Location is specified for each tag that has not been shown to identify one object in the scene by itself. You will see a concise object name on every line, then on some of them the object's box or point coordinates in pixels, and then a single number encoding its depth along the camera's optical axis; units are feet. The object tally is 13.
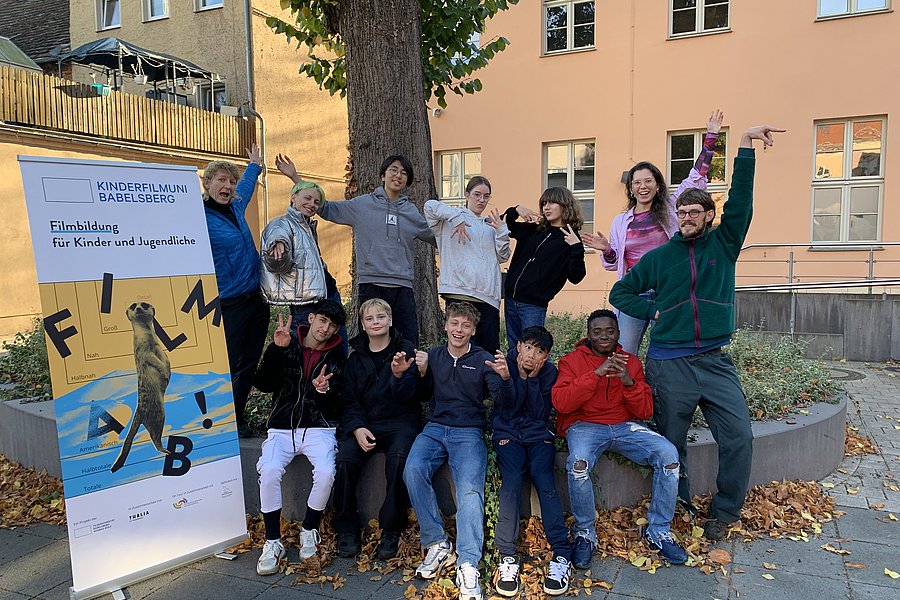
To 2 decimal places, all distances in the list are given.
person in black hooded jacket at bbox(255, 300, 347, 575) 12.18
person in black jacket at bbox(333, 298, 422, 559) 12.21
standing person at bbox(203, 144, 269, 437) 13.60
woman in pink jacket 13.96
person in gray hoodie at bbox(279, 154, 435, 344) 15.02
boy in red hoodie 11.73
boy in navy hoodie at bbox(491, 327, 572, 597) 11.09
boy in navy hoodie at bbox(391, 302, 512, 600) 11.30
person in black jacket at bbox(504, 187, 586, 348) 14.80
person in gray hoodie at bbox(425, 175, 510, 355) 14.67
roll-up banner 10.46
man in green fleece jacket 12.16
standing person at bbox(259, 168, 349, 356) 13.69
